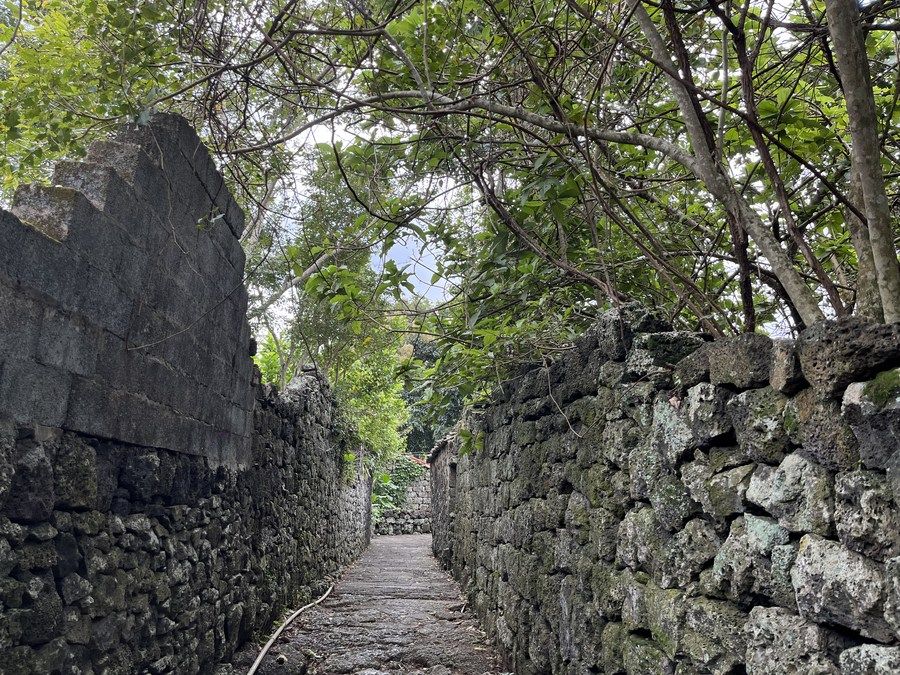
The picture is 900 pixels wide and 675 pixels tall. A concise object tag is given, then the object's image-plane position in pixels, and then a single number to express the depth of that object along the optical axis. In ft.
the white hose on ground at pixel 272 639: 16.39
